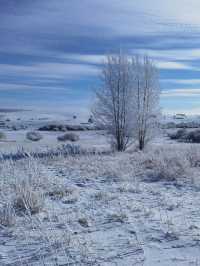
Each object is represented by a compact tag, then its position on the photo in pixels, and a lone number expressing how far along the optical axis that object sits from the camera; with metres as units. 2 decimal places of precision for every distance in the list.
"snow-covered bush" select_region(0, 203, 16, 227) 3.88
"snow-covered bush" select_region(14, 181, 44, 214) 4.35
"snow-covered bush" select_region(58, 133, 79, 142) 20.58
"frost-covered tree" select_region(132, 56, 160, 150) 13.55
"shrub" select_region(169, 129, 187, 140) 21.35
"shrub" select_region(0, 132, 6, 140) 20.63
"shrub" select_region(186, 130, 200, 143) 20.24
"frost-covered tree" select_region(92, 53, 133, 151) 13.19
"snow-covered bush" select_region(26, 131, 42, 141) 20.69
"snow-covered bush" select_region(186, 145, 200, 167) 8.32
